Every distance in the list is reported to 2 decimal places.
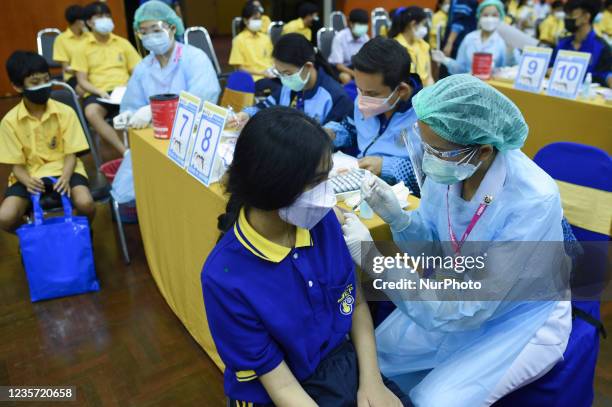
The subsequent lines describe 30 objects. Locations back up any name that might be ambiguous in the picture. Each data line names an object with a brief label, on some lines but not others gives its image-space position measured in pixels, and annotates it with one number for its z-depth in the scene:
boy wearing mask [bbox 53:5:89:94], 4.21
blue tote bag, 2.25
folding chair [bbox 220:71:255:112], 2.92
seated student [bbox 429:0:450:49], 7.42
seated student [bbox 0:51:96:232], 2.41
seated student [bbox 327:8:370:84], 5.46
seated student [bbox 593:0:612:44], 6.89
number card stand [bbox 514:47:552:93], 3.27
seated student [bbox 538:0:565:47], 7.80
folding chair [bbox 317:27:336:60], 5.66
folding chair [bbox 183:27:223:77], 4.90
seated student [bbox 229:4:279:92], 5.25
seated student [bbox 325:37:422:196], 1.81
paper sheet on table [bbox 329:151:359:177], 1.80
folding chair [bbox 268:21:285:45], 5.66
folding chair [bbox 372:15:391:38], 7.01
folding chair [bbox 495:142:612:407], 1.18
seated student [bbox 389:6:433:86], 4.60
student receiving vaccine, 0.98
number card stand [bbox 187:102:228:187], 1.67
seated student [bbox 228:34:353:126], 2.33
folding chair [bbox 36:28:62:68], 4.83
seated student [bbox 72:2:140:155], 3.97
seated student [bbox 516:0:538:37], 9.00
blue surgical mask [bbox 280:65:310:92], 2.35
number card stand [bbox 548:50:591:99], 3.03
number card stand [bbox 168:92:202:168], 1.87
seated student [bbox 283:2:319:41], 5.94
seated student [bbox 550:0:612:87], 3.80
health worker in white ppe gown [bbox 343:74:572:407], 1.13
